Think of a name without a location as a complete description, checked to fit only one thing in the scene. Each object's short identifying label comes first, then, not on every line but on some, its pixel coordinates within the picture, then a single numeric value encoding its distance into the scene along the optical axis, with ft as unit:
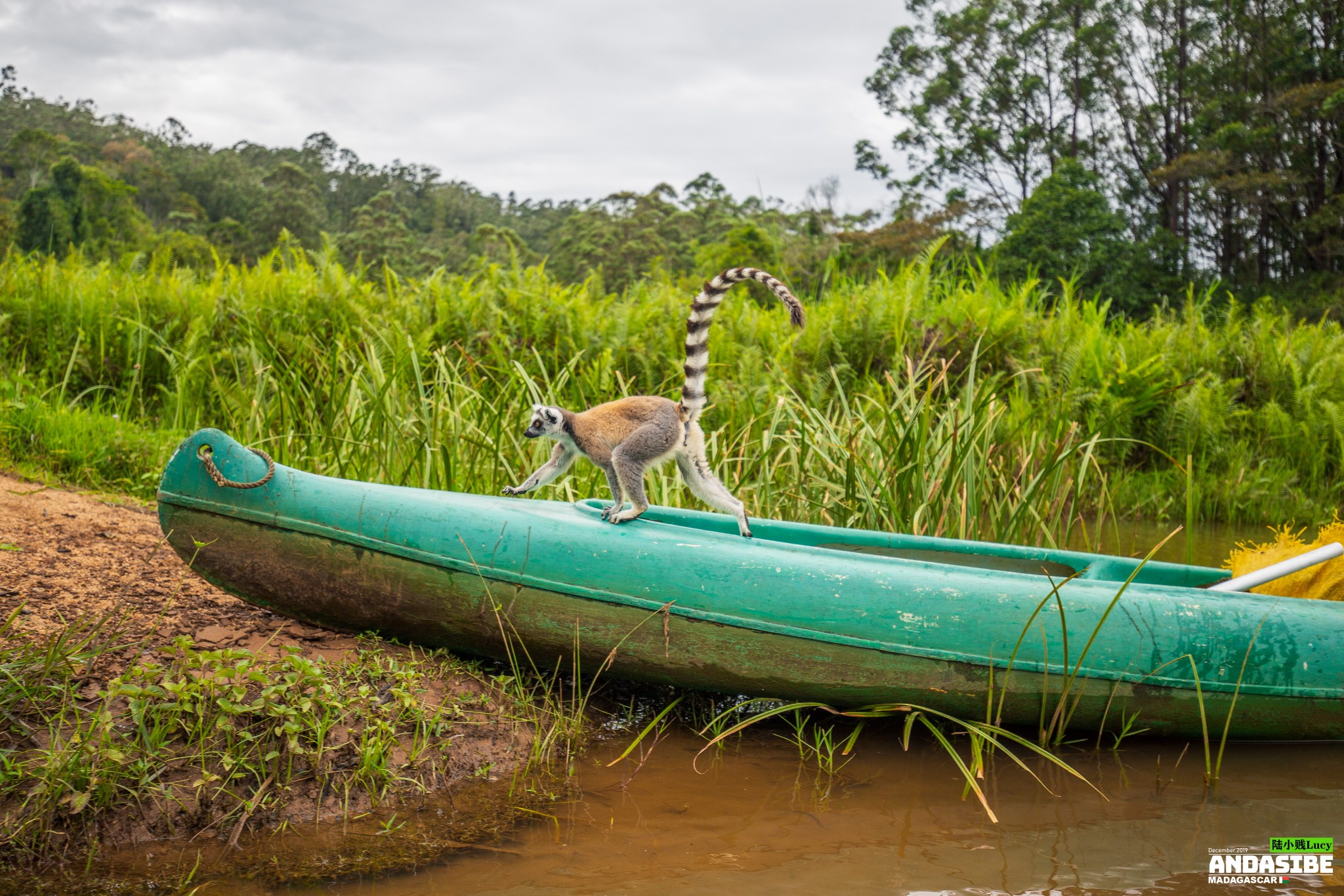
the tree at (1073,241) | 68.85
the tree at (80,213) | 101.86
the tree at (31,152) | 138.31
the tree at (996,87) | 95.55
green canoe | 11.34
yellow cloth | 12.74
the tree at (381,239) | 113.19
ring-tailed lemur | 11.58
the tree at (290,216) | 138.51
